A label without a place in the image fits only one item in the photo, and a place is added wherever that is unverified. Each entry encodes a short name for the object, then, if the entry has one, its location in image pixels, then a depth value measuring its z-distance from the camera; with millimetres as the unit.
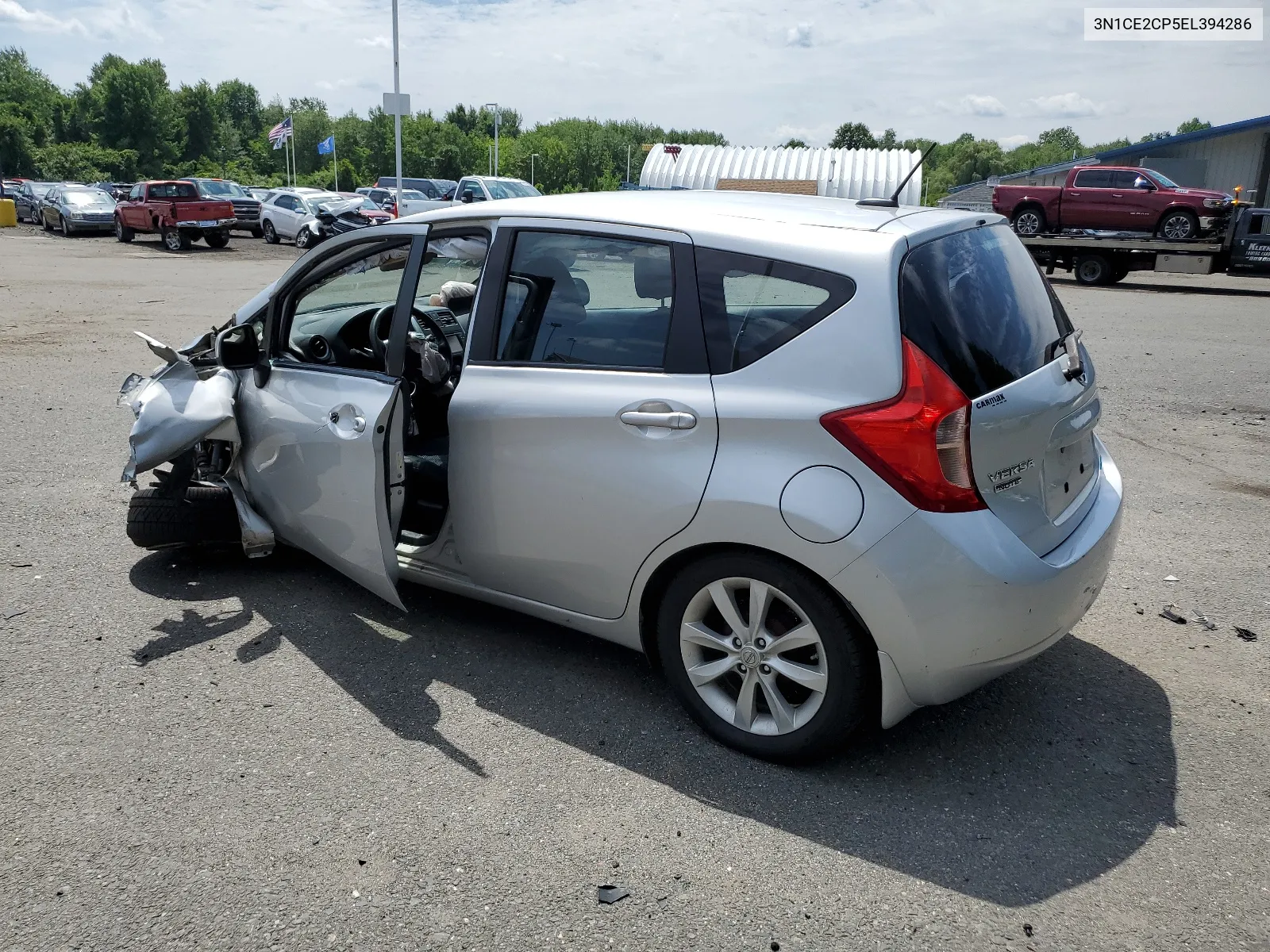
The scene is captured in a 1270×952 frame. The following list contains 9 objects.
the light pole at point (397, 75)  28547
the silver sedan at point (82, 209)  32344
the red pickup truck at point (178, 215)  27344
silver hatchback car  2873
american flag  43469
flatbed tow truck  20359
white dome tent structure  34875
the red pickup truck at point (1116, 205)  21078
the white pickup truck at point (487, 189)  26781
